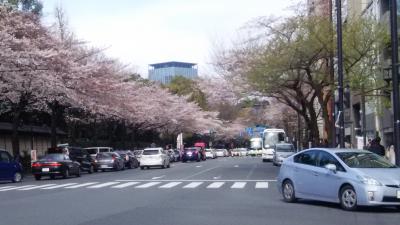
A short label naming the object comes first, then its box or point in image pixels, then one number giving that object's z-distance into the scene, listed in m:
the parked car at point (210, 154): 86.93
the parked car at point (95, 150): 46.50
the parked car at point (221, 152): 100.29
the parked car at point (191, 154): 68.88
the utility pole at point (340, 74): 25.03
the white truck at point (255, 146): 91.12
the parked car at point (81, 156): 39.31
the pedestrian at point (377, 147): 24.22
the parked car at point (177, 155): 71.38
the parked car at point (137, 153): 54.37
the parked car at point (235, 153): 104.85
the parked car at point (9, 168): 31.19
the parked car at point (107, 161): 45.28
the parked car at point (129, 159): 50.12
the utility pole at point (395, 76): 18.56
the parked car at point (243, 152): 103.47
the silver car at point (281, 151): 46.84
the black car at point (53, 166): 33.59
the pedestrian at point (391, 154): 27.88
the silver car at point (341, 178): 14.64
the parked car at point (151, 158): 46.53
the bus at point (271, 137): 62.87
